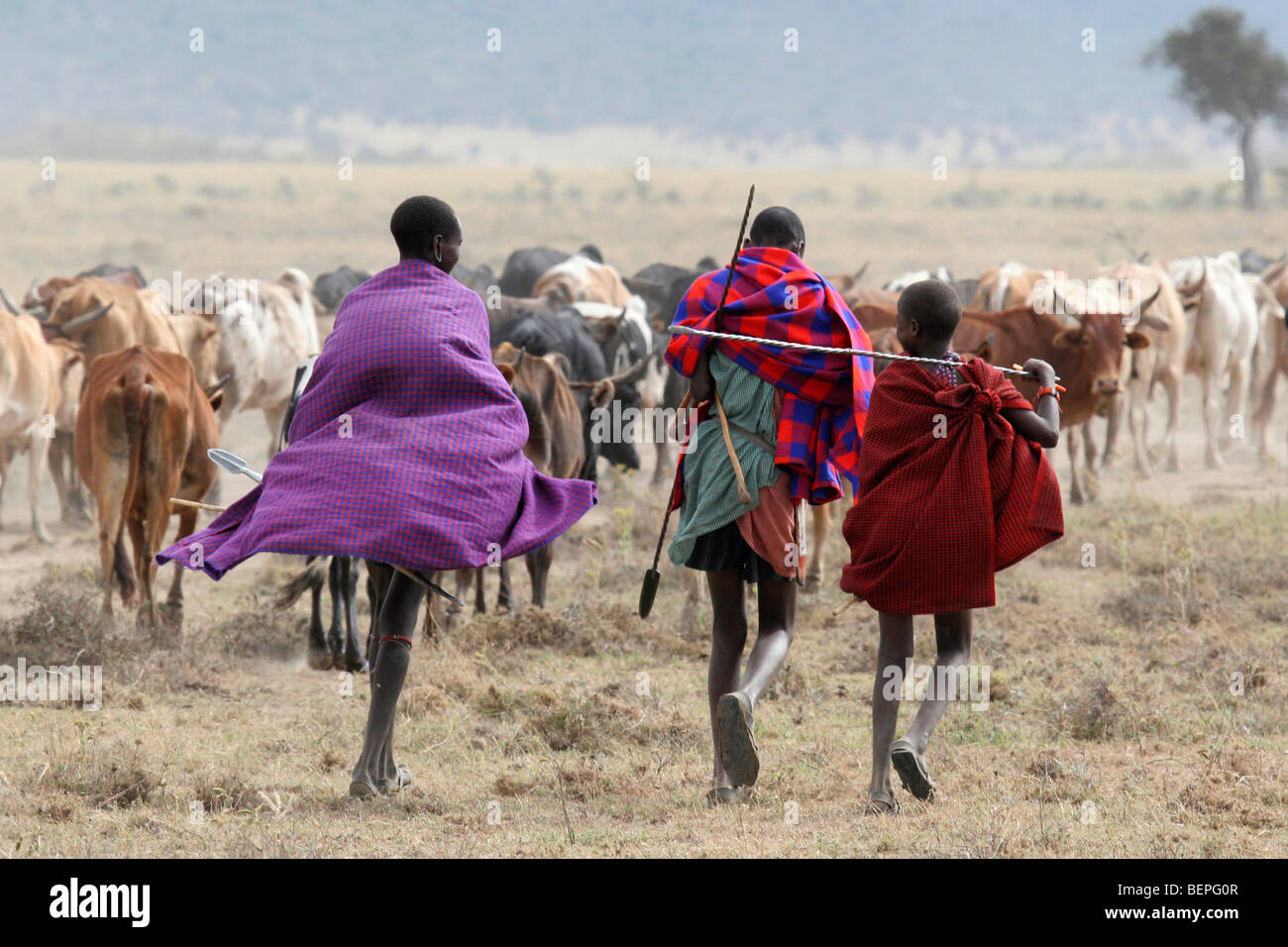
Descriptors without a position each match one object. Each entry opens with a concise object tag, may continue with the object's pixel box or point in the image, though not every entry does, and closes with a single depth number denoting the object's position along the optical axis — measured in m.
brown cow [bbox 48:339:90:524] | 11.95
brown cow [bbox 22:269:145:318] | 14.45
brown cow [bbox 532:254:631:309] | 15.95
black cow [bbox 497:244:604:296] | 18.70
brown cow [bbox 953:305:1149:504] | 11.52
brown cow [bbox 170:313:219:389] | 12.48
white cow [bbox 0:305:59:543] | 11.16
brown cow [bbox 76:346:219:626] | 7.88
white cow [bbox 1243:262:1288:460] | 16.47
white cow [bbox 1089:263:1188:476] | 14.40
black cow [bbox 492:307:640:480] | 10.69
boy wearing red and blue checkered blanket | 5.21
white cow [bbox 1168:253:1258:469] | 15.78
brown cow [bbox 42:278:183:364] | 11.98
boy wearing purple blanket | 4.92
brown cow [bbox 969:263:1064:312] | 14.07
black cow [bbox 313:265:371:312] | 17.55
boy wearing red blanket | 4.92
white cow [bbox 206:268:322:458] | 13.05
